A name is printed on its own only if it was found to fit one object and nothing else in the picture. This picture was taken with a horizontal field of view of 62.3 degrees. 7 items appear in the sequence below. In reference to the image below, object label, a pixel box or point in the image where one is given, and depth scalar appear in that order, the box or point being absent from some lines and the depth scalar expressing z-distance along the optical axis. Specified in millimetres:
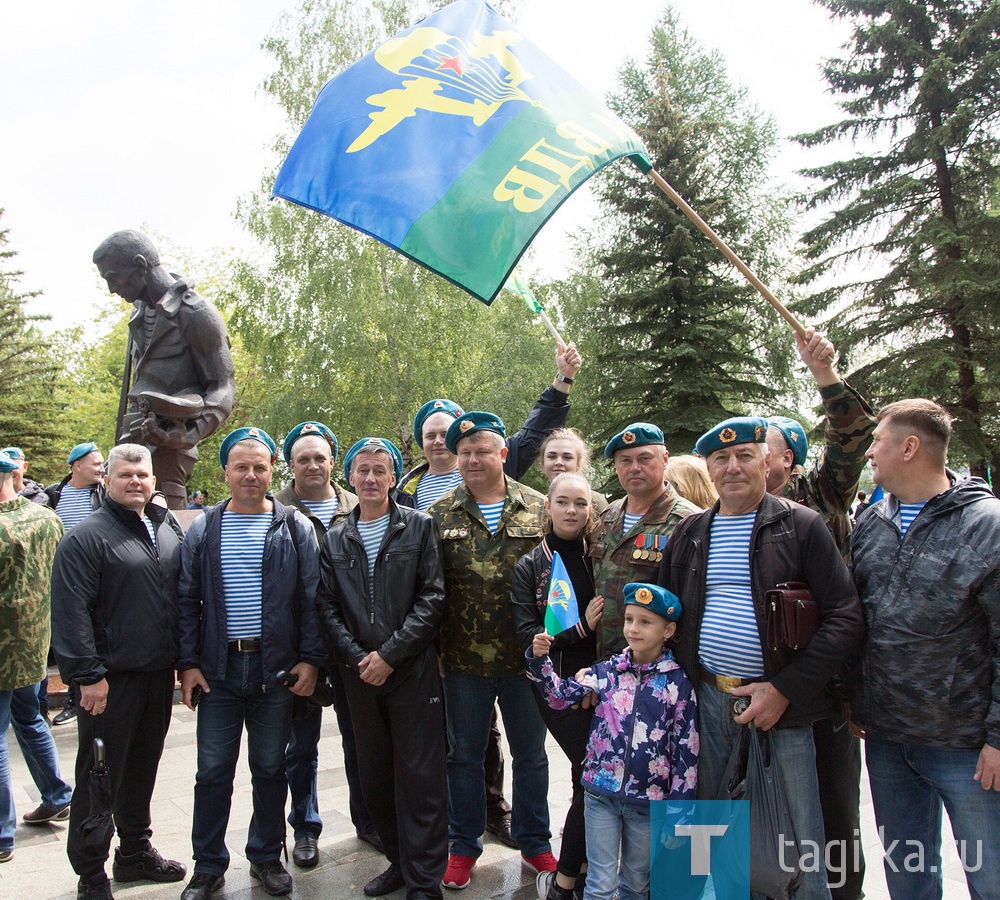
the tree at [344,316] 21453
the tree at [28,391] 25391
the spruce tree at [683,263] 18641
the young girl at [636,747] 3020
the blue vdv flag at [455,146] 3850
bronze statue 6914
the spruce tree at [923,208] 15969
